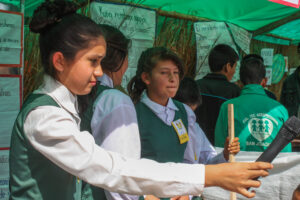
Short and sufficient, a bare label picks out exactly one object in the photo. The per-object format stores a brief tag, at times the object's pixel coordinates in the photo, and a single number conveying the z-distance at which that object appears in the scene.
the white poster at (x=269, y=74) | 4.47
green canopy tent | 3.15
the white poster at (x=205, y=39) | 3.51
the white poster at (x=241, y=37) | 3.82
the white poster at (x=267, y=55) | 4.40
